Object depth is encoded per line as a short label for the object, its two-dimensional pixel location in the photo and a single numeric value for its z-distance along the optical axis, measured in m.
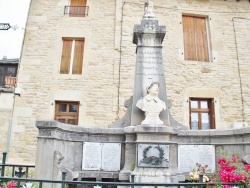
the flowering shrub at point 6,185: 2.62
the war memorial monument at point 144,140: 4.42
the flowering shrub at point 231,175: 2.51
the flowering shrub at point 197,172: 4.20
